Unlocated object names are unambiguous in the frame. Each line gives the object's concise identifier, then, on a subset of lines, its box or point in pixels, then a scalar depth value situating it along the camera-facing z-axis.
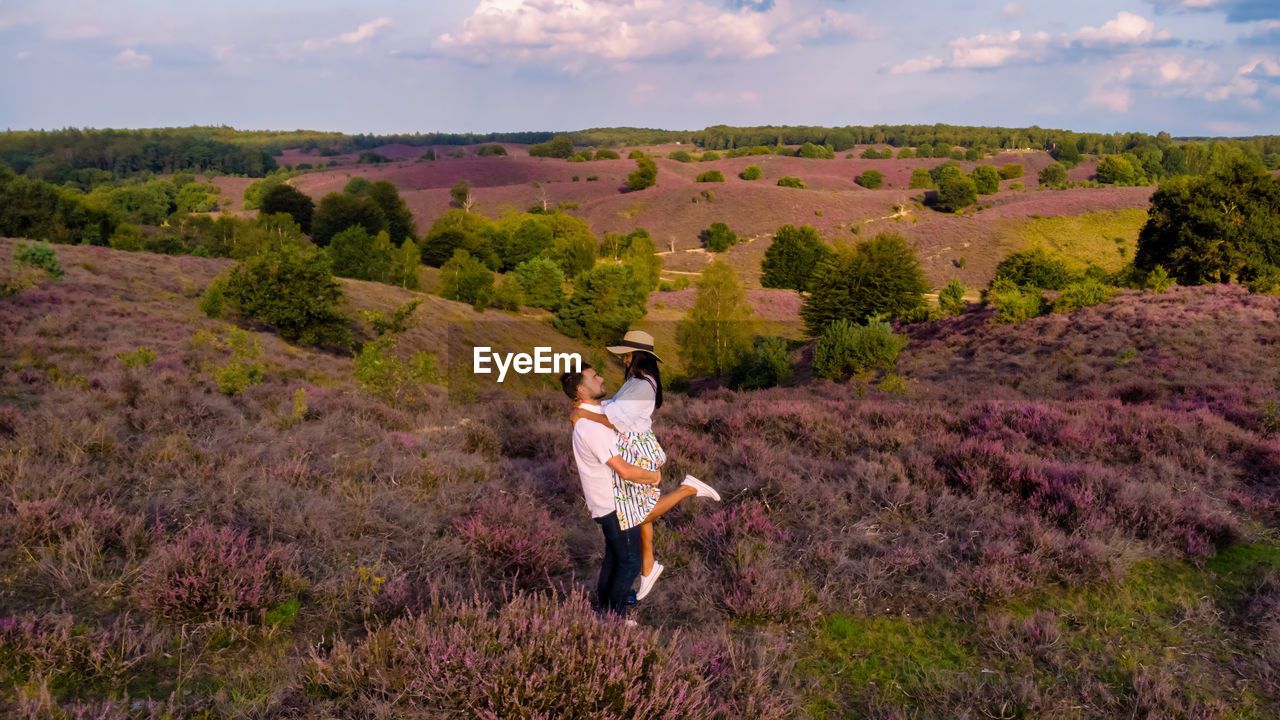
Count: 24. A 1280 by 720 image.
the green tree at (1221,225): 27.58
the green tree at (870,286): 32.59
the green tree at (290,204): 76.94
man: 4.25
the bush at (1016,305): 24.28
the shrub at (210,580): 4.41
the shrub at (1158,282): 25.42
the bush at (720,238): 80.44
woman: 4.36
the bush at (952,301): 29.56
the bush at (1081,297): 24.06
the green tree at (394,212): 79.38
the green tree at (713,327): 38.06
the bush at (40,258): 25.11
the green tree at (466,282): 51.75
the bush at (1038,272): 46.03
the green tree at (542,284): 52.84
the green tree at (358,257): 57.06
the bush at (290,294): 25.44
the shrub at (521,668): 3.32
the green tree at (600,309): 48.62
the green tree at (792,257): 66.94
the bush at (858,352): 20.38
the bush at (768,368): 26.47
